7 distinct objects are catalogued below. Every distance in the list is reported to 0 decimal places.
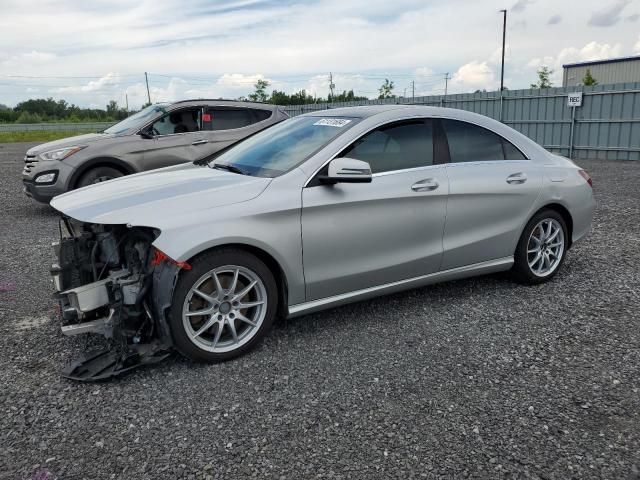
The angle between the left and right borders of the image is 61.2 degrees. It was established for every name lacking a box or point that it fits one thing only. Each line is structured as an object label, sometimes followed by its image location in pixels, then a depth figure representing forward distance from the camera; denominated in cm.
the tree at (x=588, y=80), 3538
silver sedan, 332
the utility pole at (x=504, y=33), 4941
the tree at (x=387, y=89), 4990
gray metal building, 3608
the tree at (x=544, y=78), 4466
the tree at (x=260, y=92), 4716
